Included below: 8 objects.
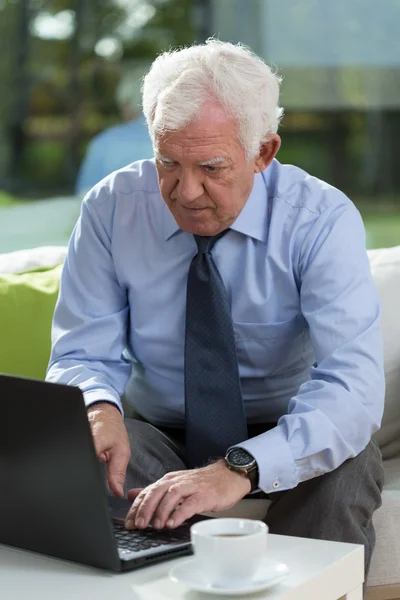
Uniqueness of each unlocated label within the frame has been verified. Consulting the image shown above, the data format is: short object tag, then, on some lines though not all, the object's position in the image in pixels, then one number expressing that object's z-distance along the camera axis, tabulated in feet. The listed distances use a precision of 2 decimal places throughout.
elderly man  8.35
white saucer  6.56
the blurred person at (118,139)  17.38
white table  6.69
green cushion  10.00
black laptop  6.75
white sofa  8.66
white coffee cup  6.51
